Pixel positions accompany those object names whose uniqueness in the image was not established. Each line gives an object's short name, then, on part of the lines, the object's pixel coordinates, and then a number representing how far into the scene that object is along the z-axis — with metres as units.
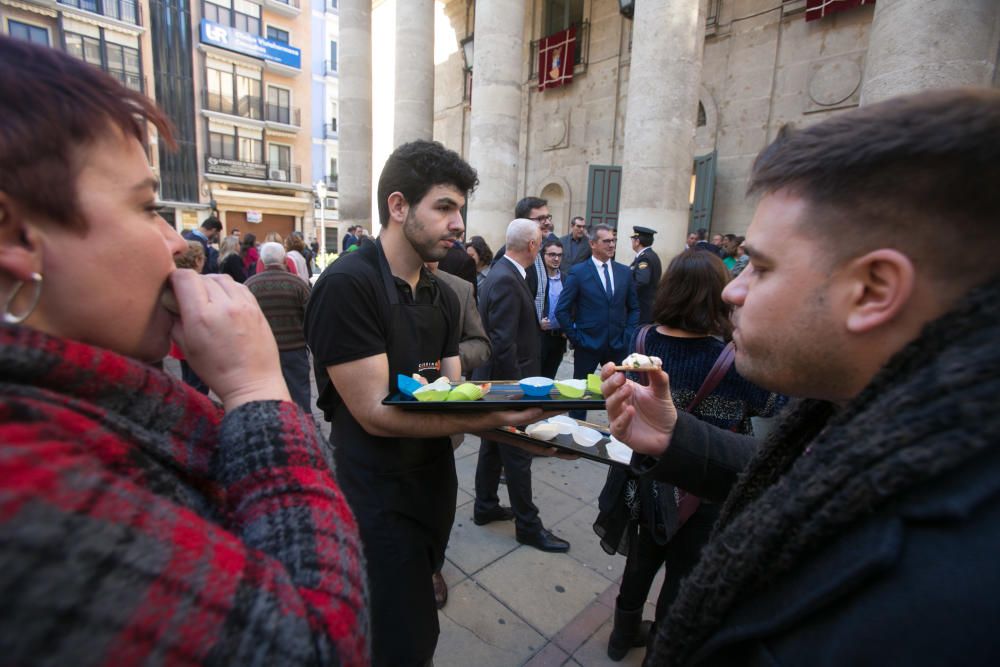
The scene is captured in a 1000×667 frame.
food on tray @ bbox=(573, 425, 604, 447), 1.93
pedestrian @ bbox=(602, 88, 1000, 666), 0.59
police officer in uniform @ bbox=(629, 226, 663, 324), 6.36
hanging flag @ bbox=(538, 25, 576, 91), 13.16
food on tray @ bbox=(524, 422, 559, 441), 1.88
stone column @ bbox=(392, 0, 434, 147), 11.18
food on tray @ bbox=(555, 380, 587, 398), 1.62
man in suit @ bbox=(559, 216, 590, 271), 7.94
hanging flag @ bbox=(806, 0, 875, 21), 8.85
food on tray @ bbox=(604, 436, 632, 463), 1.87
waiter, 1.70
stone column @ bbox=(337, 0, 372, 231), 12.27
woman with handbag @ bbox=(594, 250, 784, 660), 2.14
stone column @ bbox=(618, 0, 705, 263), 7.11
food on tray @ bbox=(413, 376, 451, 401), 1.54
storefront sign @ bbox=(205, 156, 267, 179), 26.16
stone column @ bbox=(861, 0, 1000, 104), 5.31
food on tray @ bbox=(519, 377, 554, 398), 1.63
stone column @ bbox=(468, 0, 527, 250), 9.11
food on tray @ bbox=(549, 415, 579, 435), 2.00
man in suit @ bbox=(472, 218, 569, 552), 3.21
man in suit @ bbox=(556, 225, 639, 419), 4.96
